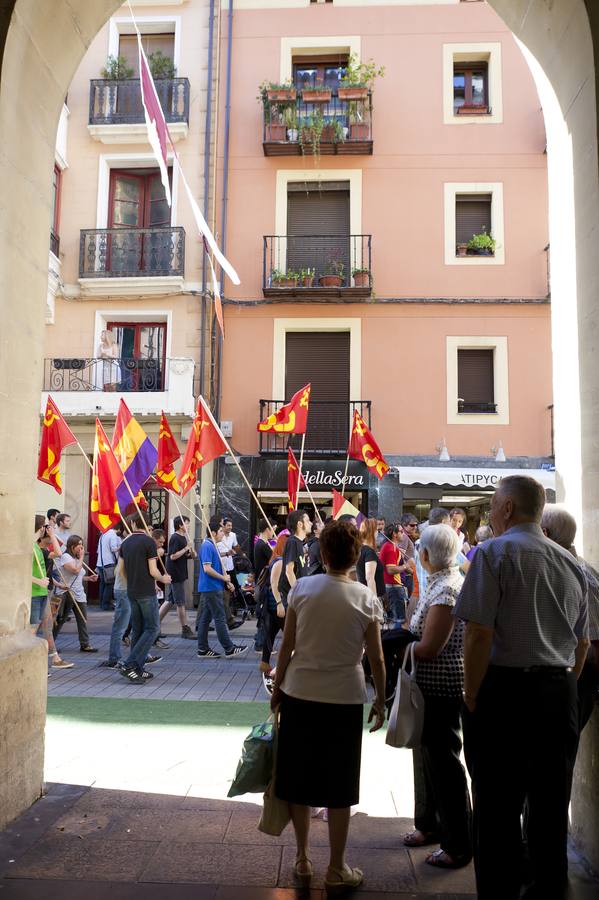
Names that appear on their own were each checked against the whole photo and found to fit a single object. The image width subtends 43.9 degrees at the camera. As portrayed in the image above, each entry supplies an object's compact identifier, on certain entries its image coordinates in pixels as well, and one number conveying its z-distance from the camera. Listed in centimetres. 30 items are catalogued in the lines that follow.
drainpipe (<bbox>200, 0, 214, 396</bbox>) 1753
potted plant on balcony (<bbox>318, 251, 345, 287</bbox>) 1705
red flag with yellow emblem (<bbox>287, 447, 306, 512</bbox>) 1255
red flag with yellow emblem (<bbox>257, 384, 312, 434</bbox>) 1214
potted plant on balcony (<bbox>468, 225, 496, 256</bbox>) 1714
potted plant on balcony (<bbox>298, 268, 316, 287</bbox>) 1723
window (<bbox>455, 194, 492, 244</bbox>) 1755
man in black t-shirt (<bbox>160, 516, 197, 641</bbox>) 1130
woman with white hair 358
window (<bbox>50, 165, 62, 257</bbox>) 1742
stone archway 397
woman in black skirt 336
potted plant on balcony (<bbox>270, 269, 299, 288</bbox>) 1711
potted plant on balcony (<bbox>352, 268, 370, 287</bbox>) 1695
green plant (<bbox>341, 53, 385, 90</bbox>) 1738
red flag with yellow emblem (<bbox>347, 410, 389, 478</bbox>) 1215
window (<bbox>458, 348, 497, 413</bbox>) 1714
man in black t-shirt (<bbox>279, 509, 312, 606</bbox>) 754
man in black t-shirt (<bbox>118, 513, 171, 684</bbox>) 805
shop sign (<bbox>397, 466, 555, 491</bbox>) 1605
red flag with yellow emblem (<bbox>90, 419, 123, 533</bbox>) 915
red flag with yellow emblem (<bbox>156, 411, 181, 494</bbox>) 1198
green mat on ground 634
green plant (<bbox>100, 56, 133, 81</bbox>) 1784
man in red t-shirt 948
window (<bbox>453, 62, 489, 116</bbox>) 1786
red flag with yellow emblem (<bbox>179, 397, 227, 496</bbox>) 1049
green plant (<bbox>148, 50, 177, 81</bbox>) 1777
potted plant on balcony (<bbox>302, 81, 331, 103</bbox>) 1752
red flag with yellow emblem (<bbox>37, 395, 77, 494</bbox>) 1008
